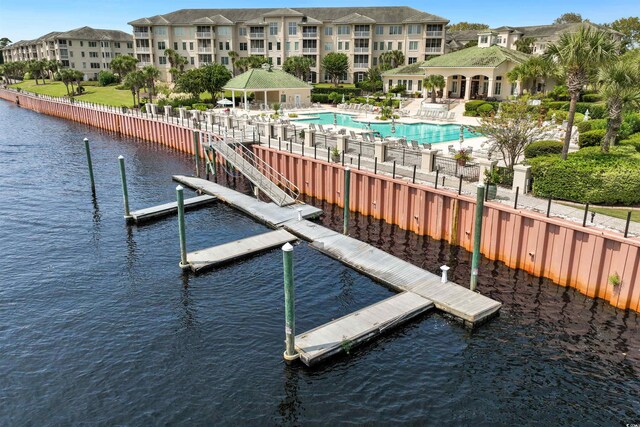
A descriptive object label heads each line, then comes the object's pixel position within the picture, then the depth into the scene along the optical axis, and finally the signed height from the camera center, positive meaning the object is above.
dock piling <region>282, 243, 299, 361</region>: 15.22 -6.66
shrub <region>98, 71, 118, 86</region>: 116.06 +0.66
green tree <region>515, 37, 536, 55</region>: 99.56 +7.63
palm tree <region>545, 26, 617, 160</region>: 26.33 +1.55
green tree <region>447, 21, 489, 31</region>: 164.75 +18.72
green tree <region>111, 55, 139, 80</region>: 96.25 +3.38
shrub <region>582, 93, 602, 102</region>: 63.24 -1.65
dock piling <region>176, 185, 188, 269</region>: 22.50 -6.54
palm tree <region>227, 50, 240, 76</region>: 105.25 +5.57
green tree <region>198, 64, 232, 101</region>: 75.12 +0.57
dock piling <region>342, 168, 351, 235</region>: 25.82 -5.94
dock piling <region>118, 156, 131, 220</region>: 29.38 -6.44
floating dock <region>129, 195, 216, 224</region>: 29.57 -7.62
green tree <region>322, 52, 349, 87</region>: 97.62 +3.54
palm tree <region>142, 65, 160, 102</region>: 76.34 +0.92
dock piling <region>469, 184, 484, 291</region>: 19.83 -6.12
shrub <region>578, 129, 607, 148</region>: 35.50 -3.69
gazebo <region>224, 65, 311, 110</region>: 70.00 -0.53
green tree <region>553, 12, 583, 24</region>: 144.88 +18.92
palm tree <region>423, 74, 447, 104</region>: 72.25 +0.04
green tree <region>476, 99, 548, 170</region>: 27.97 -2.39
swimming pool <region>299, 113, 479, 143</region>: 48.87 -4.88
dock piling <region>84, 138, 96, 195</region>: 35.91 -6.42
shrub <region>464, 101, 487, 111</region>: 63.10 -2.62
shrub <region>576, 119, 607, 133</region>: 39.94 -3.19
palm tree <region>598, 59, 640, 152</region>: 29.50 -0.13
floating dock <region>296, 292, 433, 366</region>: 15.85 -8.09
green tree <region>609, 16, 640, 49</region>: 121.08 +13.52
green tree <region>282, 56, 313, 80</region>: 94.19 +3.15
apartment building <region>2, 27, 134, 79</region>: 134.62 +9.02
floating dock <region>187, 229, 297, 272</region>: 22.80 -7.87
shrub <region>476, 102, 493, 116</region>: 59.23 -2.68
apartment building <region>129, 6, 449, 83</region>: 100.94 +9.76
